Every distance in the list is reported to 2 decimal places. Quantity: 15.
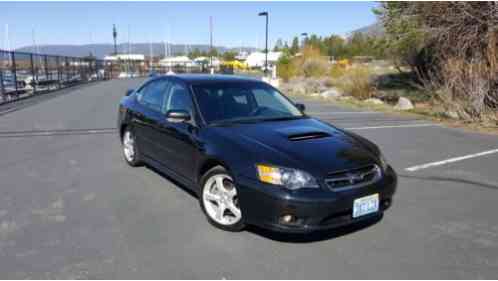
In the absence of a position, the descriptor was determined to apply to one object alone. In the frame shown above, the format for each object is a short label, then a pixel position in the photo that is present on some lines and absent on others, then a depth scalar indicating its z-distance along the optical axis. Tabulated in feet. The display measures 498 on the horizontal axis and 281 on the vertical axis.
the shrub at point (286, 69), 98.07
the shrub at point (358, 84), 59.11
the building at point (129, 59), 145.34
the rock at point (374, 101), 52.75
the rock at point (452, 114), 35.45
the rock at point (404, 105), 46.01
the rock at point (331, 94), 61.83
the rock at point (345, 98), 58.01
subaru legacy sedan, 10.21
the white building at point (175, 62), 162.46
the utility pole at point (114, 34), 153.17
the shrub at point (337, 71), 79.51
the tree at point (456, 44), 32.27
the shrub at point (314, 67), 93.88
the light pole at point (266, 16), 101.50
